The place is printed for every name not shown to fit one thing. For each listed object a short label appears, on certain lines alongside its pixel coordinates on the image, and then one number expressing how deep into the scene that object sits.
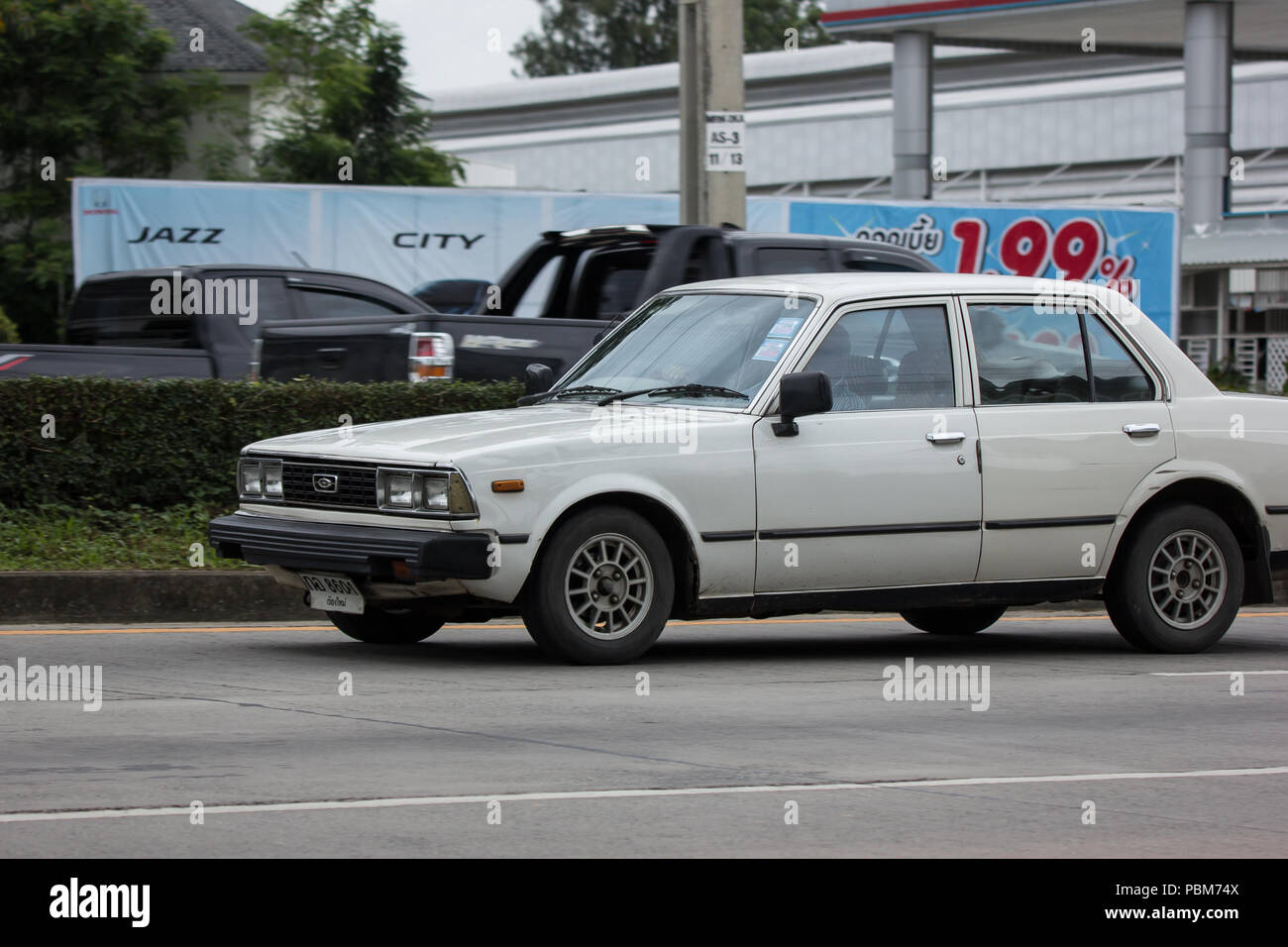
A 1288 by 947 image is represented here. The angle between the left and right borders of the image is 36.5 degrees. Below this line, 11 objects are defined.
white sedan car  8.48
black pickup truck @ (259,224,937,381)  13.31
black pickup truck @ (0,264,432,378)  15.09
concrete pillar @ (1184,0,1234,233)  36.25
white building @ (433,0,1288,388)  41.41
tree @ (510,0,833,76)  87.25
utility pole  15.30
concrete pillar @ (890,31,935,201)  38.72
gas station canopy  37.00
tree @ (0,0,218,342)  29.72
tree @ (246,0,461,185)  32.59
